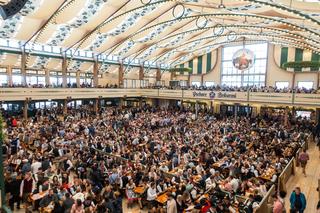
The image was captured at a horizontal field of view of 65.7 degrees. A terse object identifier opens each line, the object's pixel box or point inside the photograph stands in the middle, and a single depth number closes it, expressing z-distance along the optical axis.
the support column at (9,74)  22.16
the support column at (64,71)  23.20
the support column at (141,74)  32.03
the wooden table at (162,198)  6.91
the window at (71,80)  27.44
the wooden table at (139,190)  7.51
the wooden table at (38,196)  6.70
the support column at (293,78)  26.83
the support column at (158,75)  34.83
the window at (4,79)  21.94
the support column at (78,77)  27.44
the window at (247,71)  28.55
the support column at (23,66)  20.52
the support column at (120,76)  29.08
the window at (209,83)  32.80
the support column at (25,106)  19.09
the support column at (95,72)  26.30
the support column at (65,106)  21.77
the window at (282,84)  27.31
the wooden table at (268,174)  8.65
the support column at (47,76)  25.01
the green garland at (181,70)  27.10
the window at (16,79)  22.94
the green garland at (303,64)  17.73
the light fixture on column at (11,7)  3.70
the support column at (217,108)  27.36
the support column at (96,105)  24.53
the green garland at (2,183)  4.19
